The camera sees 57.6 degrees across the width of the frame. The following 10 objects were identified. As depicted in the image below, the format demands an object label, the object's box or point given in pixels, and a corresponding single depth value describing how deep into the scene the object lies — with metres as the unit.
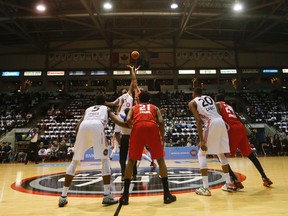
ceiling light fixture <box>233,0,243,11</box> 15.45
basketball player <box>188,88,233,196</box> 4.32
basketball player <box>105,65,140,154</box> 6.00
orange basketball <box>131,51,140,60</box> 6.04
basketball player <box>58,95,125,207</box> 3.82
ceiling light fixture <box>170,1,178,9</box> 16.95
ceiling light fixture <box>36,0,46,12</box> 15.42
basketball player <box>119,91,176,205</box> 3.77
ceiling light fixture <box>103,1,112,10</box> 16.33
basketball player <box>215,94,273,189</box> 4.72
